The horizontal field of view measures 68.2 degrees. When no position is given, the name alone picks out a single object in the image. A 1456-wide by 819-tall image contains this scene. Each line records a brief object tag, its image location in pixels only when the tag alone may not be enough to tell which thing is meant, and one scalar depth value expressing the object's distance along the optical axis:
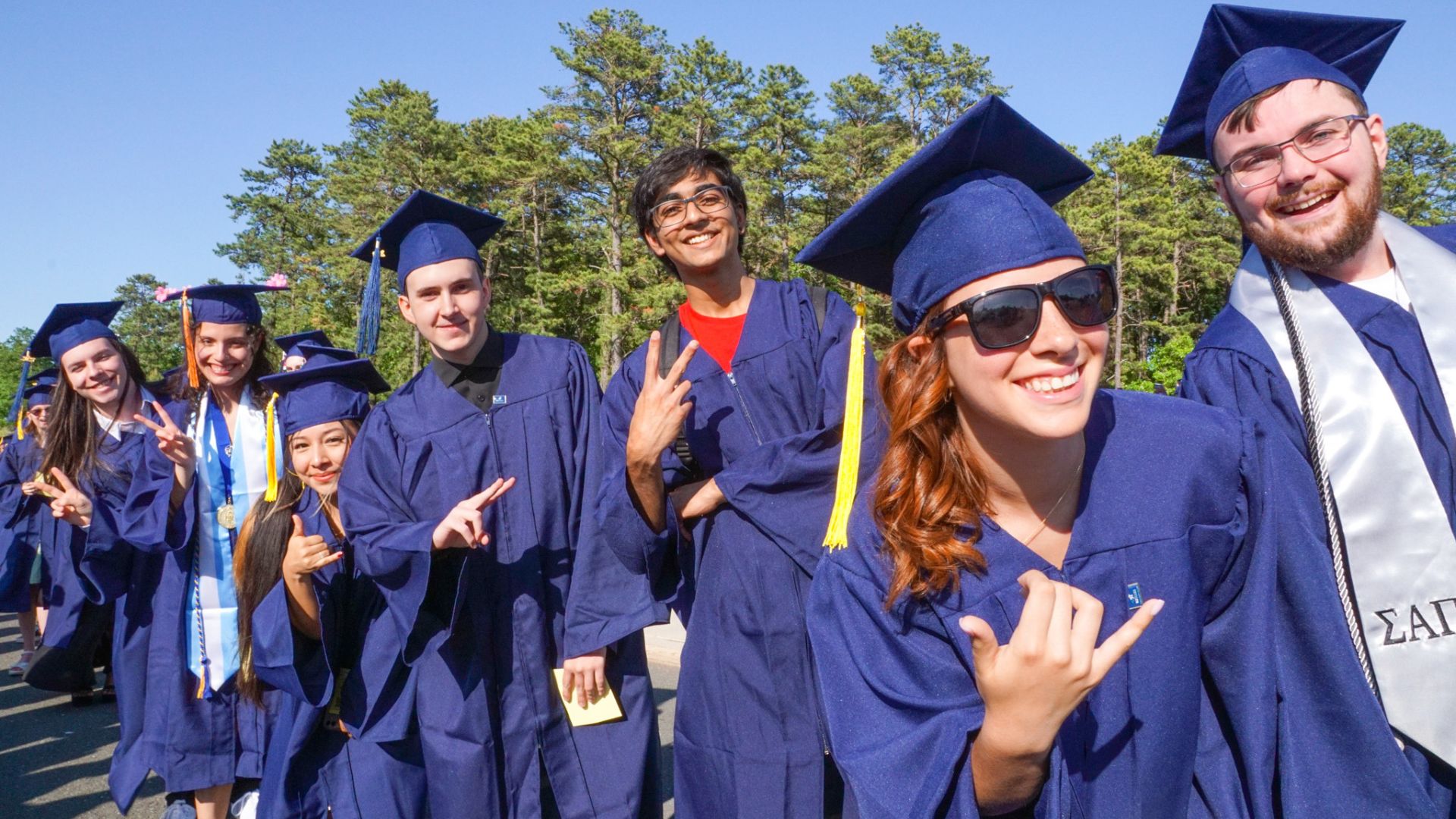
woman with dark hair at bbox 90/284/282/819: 4.35
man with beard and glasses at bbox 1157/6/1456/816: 1.74
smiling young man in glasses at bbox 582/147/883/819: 2.78
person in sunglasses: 1.62
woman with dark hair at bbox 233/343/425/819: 3.35
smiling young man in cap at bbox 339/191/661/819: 3.18
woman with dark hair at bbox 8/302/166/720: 5.39
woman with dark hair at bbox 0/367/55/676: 7.49
